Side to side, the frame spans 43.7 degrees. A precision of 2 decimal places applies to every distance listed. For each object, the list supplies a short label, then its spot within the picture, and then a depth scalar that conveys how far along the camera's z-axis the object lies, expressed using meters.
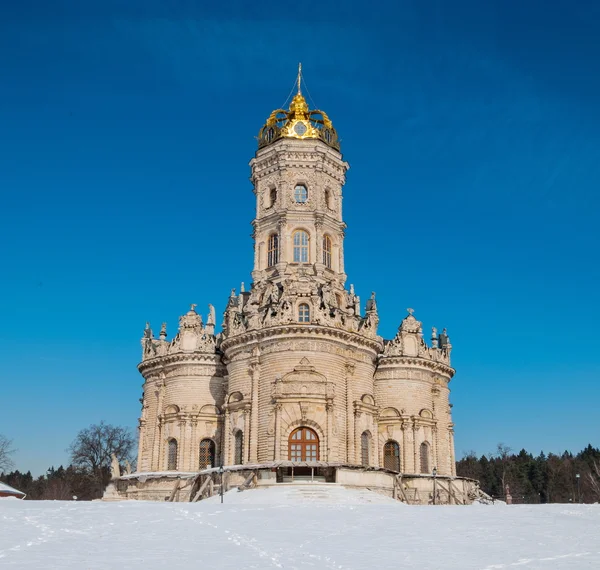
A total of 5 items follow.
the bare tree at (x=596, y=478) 70.81
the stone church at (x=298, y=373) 44.94
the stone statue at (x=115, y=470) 53.34
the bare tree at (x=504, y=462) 100.50
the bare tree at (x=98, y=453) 79.50
